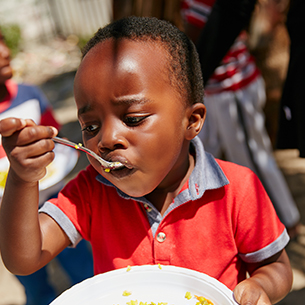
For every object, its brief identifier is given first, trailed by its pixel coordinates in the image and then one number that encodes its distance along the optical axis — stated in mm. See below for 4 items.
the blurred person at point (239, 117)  1072
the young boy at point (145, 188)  503
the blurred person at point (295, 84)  739
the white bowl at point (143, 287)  512
